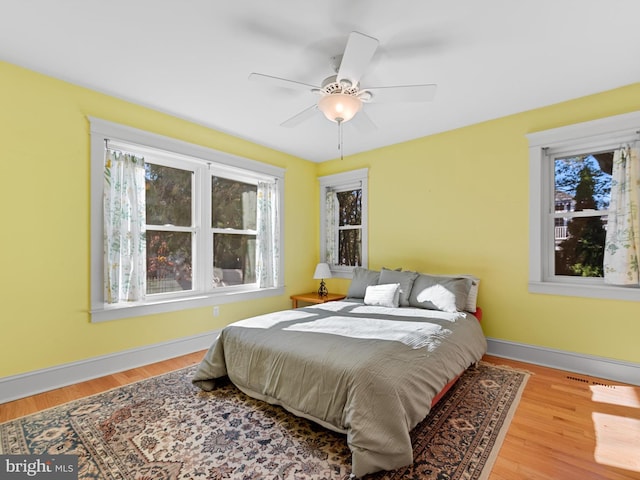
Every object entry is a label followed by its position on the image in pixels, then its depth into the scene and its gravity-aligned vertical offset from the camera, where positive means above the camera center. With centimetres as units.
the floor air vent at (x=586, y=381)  256 -121
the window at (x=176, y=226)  281 +15
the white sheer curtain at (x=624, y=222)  256 +14
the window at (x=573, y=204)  274 +33
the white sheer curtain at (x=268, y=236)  417 +4
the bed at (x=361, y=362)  160 -80
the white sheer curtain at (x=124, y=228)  281 +11
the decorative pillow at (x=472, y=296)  313 -58
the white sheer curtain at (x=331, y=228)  477 +17
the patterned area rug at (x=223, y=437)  162 -121
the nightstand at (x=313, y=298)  420 -83
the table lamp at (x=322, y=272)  444 -48
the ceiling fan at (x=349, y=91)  192 +103
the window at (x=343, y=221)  451 +28
